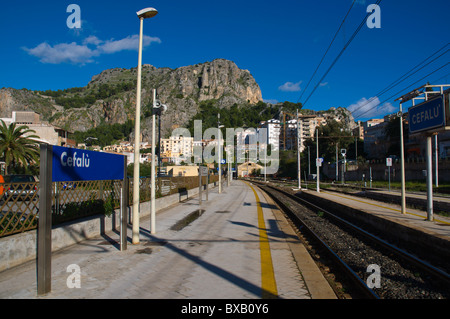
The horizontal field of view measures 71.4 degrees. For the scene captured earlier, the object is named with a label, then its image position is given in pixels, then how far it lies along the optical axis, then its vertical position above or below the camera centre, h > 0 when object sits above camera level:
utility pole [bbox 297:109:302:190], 30.39 +3.29
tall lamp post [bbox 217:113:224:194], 27.93 +1.54
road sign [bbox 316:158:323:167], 27.87 +0.64
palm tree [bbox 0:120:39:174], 27.86 +2.18
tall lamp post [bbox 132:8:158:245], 7.51 +0.47
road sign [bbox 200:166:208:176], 17.08 -0.09
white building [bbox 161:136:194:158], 145.25 +10.80
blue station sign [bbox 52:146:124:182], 4.71 +0.07
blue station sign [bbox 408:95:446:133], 9.69 +1.74
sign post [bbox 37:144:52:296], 4.33 -0.69
